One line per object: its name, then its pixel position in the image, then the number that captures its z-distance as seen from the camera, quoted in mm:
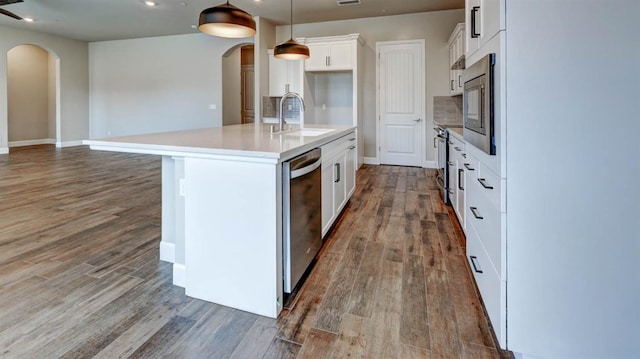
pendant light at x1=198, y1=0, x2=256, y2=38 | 2484
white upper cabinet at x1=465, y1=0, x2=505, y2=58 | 1438
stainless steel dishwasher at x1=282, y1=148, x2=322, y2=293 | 1930
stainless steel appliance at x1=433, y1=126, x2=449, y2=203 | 4048
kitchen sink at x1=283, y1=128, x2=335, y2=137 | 3428
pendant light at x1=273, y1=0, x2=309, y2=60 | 3719
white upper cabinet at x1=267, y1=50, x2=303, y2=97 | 7086
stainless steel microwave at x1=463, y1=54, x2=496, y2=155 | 1521
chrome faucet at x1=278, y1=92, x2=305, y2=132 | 3061
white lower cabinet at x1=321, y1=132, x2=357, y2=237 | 2807
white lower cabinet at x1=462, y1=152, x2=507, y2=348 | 1473
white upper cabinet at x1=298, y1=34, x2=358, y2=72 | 6402
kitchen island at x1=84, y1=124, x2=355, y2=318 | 1806
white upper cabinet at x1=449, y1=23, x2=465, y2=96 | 5125
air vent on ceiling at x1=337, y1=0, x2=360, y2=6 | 5973
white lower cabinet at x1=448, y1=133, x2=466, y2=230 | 2933
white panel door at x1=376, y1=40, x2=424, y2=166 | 6777
